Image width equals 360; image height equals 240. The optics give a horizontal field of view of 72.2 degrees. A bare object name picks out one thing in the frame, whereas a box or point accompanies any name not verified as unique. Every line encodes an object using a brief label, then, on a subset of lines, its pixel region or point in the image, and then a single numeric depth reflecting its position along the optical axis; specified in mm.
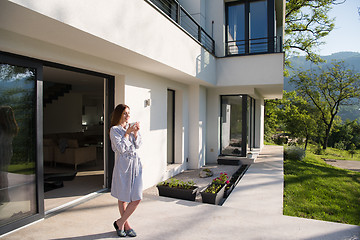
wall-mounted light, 5871
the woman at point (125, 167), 2980
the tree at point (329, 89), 23062
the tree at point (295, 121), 19875
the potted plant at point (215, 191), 4743
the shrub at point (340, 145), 29198
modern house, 3172
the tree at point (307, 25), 17578
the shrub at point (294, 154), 10977
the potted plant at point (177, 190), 4875
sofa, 7395
